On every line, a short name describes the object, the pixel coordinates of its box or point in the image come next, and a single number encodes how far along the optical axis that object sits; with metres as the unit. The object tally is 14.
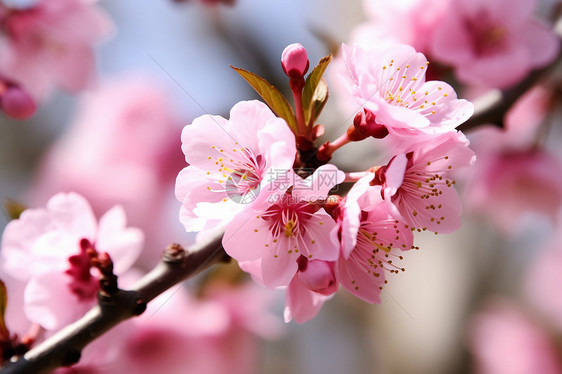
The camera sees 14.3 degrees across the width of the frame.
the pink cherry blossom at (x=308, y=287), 0.63
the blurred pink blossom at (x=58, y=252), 0.68
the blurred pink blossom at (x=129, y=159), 1.77
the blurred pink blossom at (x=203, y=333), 0.85
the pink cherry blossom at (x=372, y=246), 0.63
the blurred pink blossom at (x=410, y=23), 0.75
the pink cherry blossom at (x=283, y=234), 0.63
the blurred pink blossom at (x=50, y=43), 0.79
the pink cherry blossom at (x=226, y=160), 0.62
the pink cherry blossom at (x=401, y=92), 0.63
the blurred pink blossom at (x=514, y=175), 0.90
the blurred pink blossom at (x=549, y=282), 2.51
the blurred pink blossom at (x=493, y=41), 0.73
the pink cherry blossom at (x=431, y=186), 0.64
